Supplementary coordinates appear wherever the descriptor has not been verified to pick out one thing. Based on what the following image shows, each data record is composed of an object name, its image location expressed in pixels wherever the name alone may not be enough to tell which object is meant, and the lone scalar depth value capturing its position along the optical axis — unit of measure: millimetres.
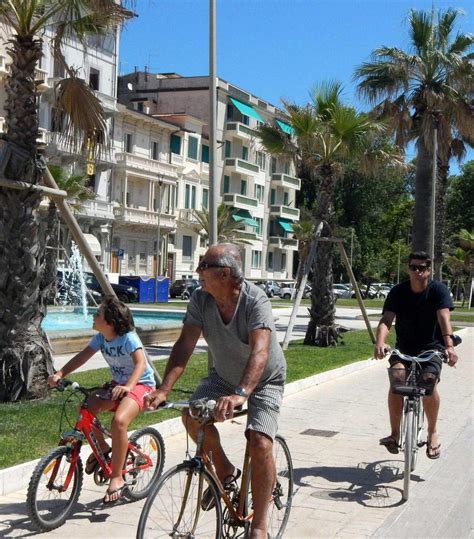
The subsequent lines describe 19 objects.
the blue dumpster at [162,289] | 46438
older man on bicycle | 4629
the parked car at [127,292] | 43412
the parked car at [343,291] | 68375
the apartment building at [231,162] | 63188
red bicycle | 5461
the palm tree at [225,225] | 62188
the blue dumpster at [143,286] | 45219
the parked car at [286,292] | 67125
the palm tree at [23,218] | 9328
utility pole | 12461
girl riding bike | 5773
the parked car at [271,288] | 64938
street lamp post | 55019
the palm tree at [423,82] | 25516
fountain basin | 15438
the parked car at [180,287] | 52606
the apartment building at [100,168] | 45406
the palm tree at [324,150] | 18062
